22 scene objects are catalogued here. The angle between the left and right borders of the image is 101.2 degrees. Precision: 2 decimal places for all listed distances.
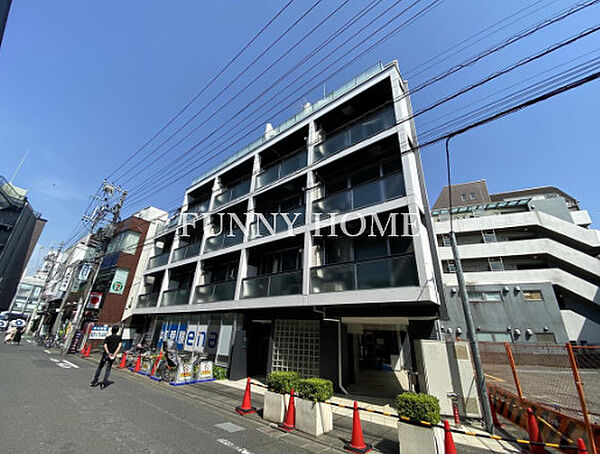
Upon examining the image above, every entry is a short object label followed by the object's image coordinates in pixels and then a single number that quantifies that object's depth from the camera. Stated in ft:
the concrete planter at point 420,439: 13.04
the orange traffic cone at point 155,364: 35.91
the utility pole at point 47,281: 117.31
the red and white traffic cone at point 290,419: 17.90
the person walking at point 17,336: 63.82
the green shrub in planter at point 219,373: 35.53
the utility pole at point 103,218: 64.75
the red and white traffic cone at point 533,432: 14.90
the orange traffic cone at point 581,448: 10.96
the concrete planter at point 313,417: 17.06
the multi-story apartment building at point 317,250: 26.99
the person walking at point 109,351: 26.07
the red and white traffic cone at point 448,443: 12.06
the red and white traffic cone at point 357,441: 14.88
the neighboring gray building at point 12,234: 148.05
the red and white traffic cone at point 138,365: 39.40
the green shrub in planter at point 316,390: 17.49
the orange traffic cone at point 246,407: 21.14
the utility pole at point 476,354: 18.43
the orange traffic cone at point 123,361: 42.94
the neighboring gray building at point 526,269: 62.90
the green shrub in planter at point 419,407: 13.56
